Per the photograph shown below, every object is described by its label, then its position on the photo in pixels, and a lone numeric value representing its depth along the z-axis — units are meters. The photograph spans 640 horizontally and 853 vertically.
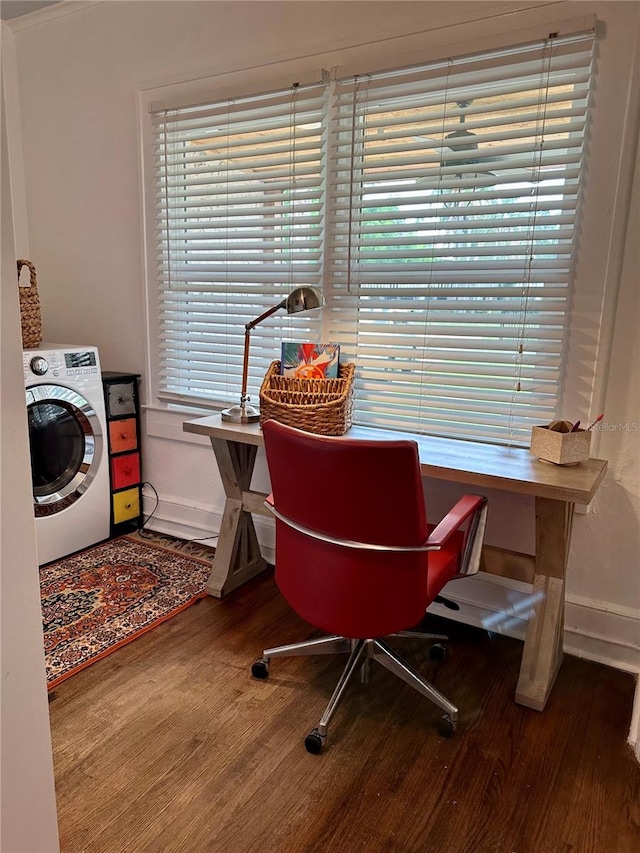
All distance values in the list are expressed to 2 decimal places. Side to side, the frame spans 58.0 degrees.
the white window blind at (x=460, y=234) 1.97
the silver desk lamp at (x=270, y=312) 2.19
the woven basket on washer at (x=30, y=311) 2.66
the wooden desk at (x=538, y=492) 1.72
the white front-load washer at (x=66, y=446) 2.63
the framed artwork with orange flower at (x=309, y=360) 2.30
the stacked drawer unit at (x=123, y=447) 2.99
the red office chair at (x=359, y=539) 1.44
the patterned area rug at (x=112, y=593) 2.14
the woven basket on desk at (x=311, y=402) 2.13
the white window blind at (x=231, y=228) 2.48
